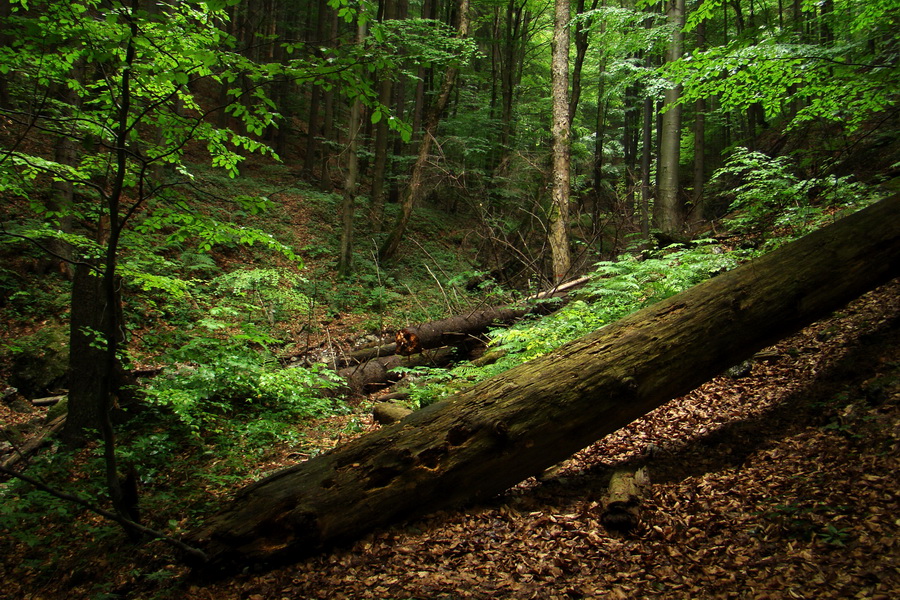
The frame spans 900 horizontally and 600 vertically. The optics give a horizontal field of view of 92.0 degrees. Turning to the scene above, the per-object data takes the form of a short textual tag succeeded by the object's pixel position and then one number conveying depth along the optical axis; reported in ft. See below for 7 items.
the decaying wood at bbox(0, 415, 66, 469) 16.31
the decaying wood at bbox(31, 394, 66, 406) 22.45
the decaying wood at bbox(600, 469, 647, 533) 11.09
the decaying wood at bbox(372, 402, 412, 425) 19.58
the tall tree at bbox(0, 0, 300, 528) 8.97
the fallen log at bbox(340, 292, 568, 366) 28.68
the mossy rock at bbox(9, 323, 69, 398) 23.24
